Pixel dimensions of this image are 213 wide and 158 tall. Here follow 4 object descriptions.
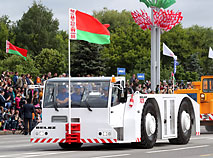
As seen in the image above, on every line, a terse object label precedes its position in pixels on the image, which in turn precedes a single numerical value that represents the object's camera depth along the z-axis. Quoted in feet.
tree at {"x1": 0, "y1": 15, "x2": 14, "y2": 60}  325.30
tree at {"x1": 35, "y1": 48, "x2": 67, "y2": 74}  312.09
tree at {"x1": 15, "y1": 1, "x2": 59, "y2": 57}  356.38
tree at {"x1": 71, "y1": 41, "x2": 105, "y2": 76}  250.37
